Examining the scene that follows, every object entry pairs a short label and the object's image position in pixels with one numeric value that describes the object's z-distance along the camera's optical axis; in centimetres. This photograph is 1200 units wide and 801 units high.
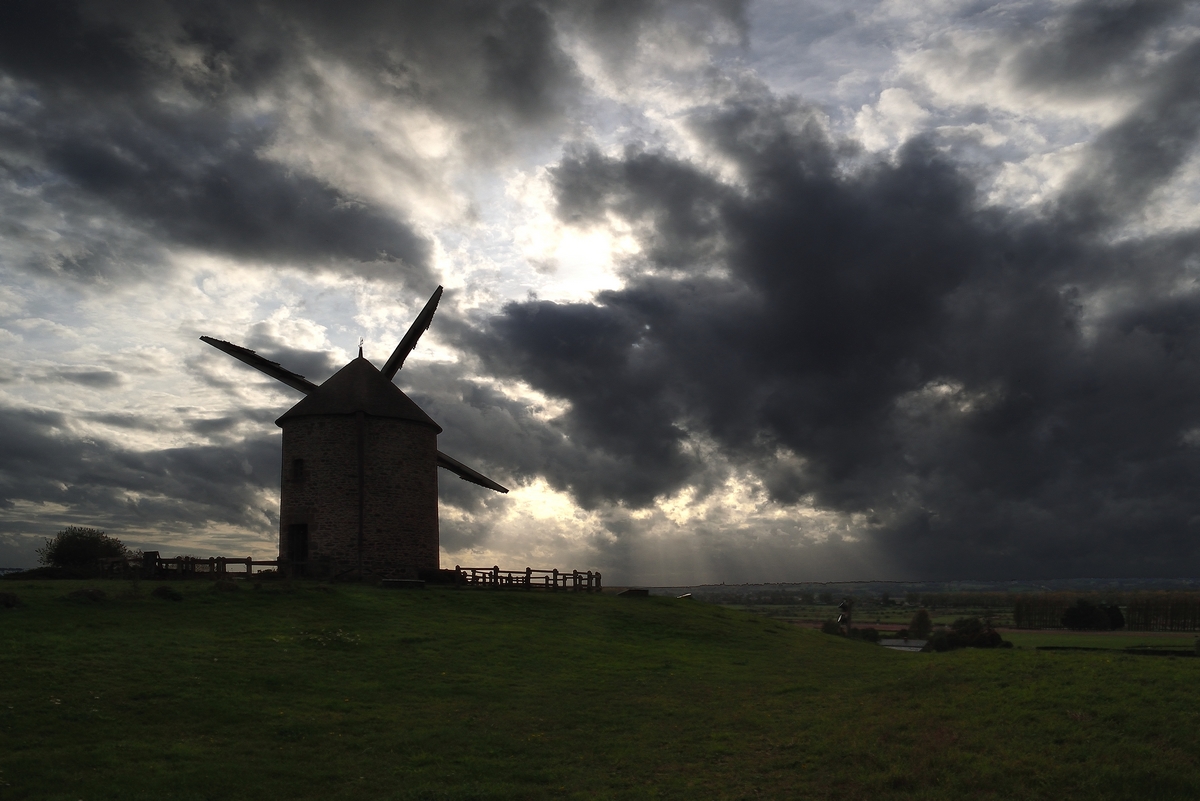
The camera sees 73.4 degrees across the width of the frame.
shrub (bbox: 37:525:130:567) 3912
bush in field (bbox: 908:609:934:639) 7875
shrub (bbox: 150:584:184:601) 2531
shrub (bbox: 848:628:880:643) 6384
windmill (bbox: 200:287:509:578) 3700
